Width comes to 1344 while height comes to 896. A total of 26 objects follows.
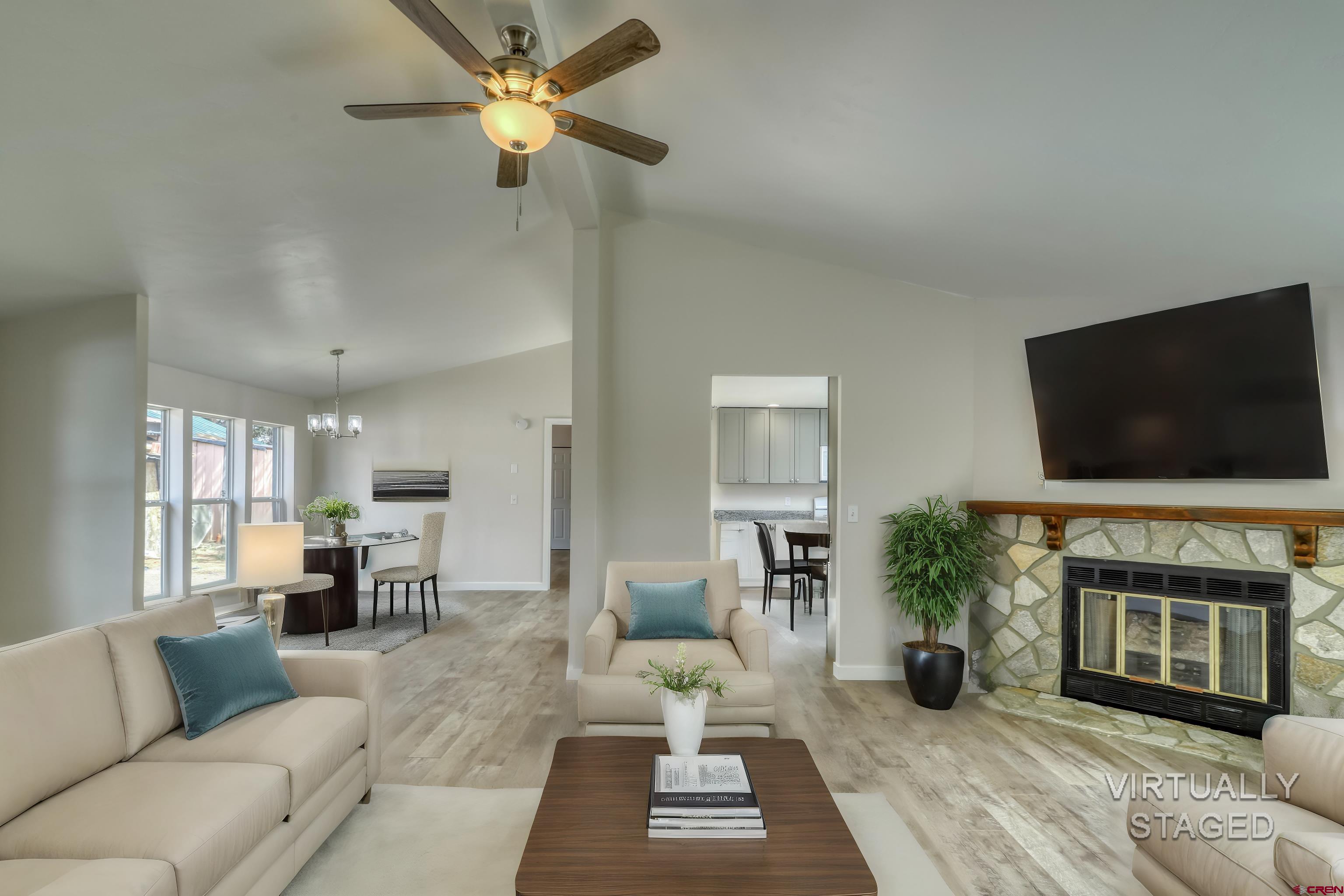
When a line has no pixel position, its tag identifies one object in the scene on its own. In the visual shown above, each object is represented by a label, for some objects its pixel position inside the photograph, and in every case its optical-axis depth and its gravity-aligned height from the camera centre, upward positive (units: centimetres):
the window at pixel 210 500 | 619 -38
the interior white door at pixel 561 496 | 1127 -56
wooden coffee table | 166 -102
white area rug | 221 -136
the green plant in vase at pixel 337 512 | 608 -47
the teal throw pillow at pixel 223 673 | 231 -75
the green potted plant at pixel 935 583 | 400 -73
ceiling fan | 189 +116
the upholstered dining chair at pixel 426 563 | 605 -92
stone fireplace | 328 -80
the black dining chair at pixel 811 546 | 618 -76
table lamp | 304 -44
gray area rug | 542 -146
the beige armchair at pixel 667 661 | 314 -98
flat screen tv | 321 +38
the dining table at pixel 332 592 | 578 -114
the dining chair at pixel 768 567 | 631 -98
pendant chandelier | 630 +34
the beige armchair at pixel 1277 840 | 151 -93
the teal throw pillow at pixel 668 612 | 375 -82
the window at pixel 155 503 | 562 -36
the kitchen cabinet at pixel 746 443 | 779 +23
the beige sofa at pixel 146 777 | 164 -91
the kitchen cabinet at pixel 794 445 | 775 +21
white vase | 224 -84
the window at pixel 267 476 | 711 -17
